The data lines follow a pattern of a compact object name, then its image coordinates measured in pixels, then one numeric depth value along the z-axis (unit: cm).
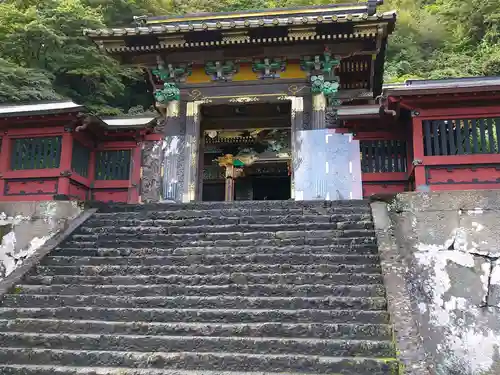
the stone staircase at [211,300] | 455
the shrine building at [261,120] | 788
